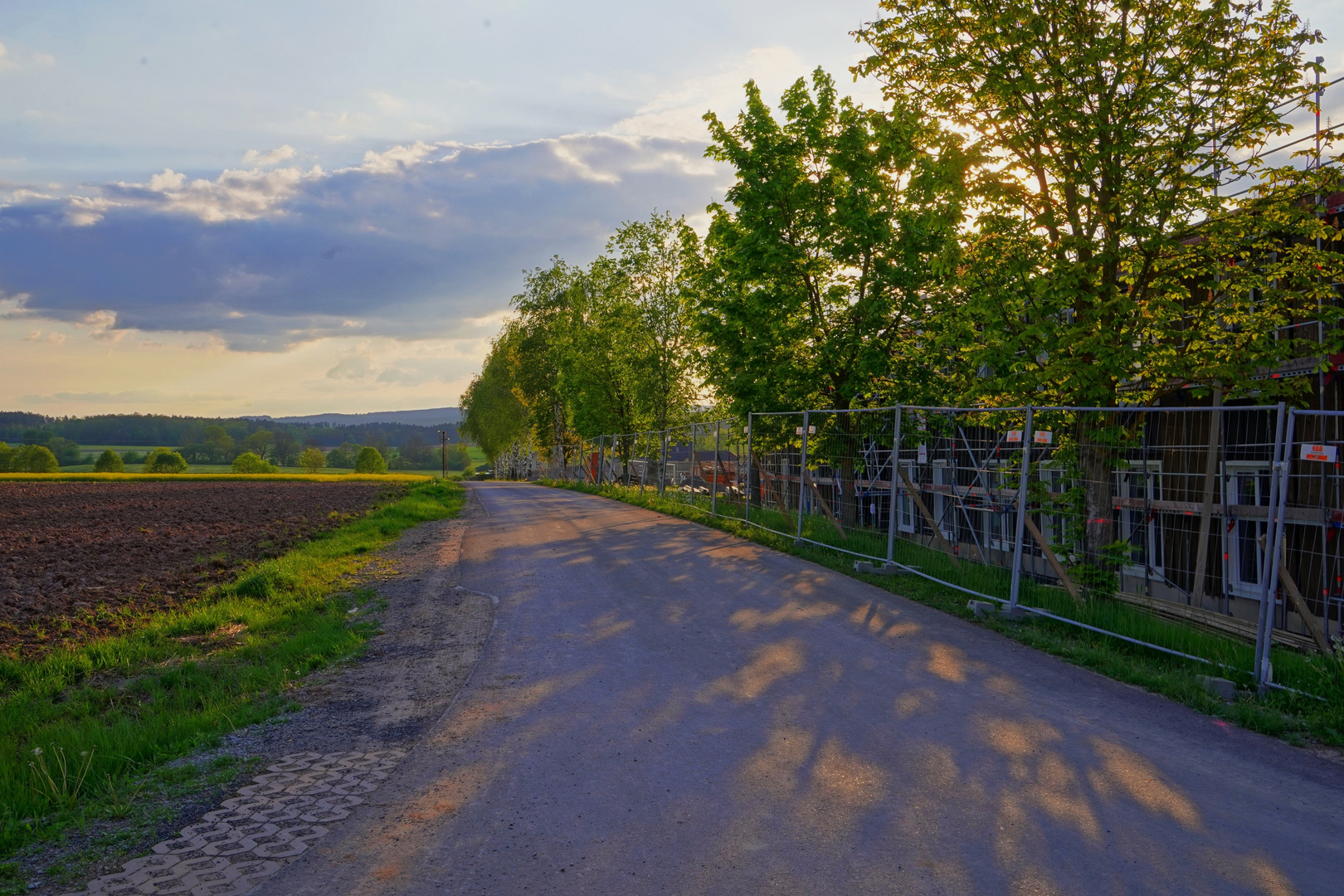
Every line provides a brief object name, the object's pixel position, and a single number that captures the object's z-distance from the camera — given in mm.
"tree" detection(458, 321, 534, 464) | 61000
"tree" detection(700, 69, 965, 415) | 17859
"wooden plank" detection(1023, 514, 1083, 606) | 8954
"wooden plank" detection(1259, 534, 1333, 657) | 6619
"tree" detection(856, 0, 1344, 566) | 9328
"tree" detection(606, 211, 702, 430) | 36188
